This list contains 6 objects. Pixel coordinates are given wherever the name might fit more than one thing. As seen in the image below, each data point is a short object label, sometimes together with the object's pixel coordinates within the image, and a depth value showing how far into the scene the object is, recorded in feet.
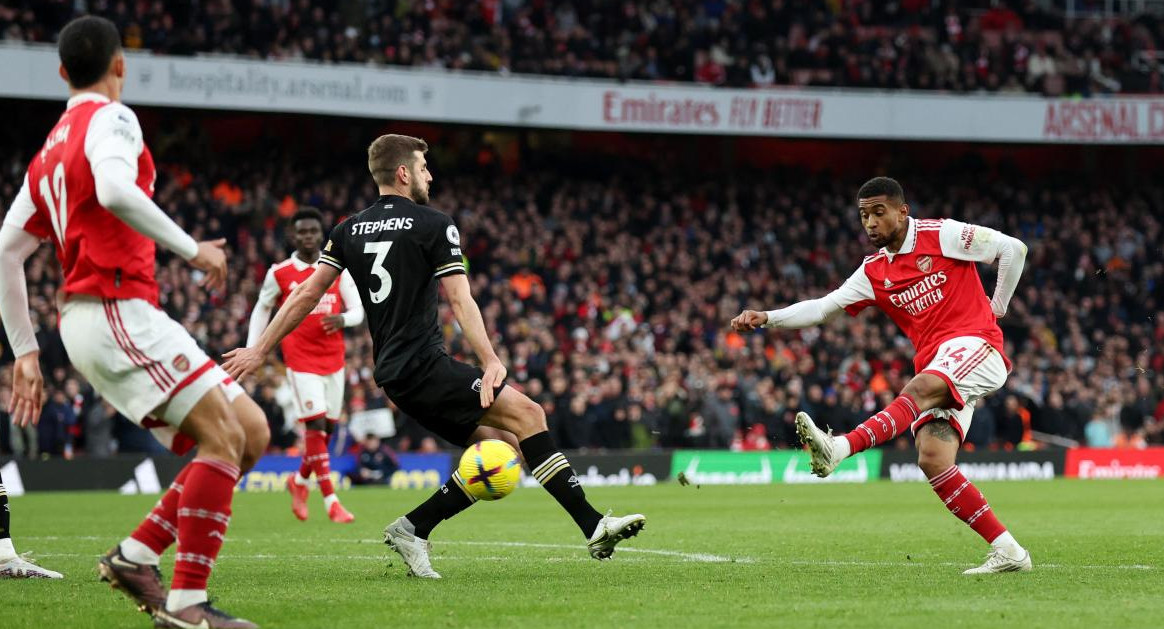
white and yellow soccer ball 53.26
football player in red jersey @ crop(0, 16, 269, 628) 38.17
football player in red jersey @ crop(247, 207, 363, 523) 87.66
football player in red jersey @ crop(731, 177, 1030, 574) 55.26
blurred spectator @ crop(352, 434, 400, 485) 148.25
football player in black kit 52.08
